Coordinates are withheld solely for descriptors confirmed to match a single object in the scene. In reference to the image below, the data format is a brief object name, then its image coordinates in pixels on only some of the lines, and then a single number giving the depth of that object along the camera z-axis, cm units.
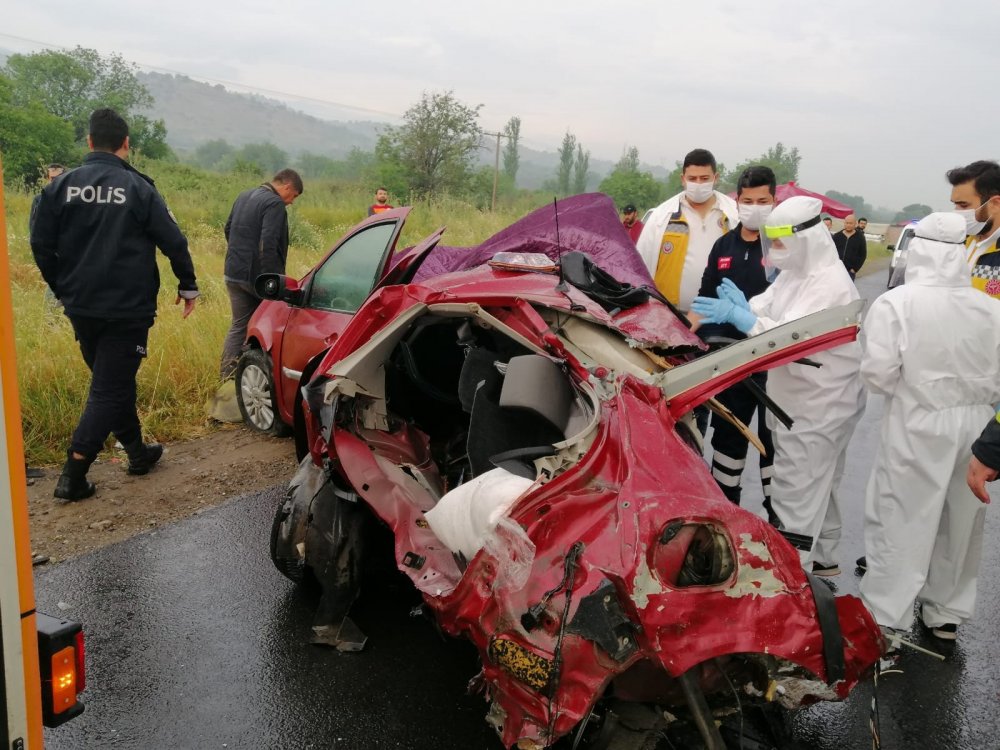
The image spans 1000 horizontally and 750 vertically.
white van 984
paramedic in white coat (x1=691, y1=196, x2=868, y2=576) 361
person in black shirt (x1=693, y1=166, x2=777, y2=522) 429
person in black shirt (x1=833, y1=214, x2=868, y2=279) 1275
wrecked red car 194
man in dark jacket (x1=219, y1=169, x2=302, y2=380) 648
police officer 434
